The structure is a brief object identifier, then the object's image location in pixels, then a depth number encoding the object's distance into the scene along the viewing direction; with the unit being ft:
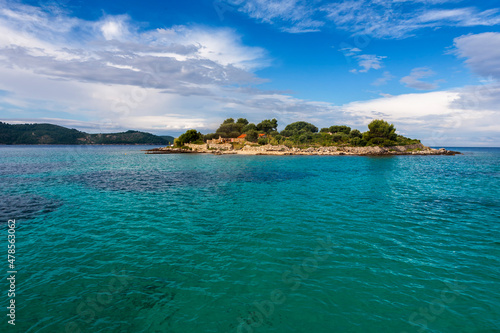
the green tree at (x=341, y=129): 565.12
